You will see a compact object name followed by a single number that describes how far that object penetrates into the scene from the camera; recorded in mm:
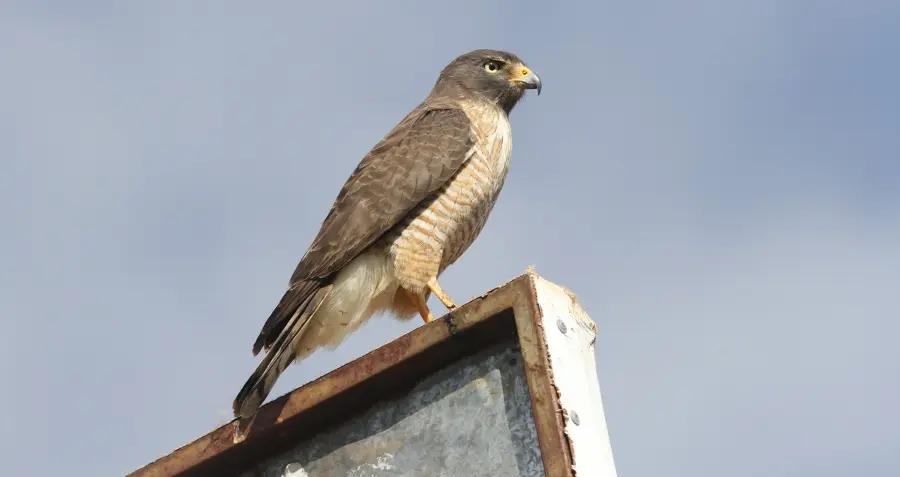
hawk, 11516
